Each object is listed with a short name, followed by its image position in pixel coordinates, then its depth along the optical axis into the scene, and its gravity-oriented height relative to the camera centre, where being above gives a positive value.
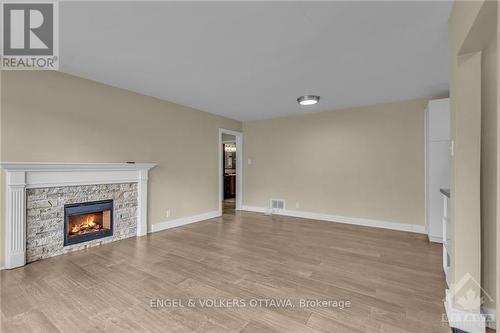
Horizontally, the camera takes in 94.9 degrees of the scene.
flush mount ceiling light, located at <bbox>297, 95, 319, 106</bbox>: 3.94 +1.17
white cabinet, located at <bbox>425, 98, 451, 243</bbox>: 3.45 +0.10
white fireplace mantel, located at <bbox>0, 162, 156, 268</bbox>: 2.59 -0.18
